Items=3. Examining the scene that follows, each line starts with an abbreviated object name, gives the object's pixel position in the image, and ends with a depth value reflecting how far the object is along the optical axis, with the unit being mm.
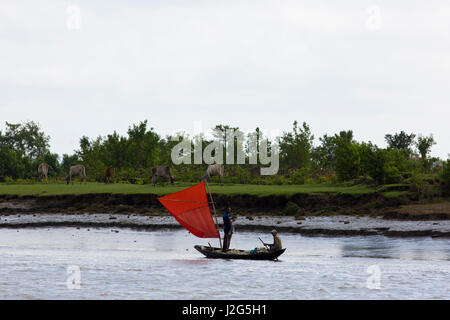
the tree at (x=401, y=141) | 81125
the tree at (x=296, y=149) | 81812
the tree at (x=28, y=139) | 128500
